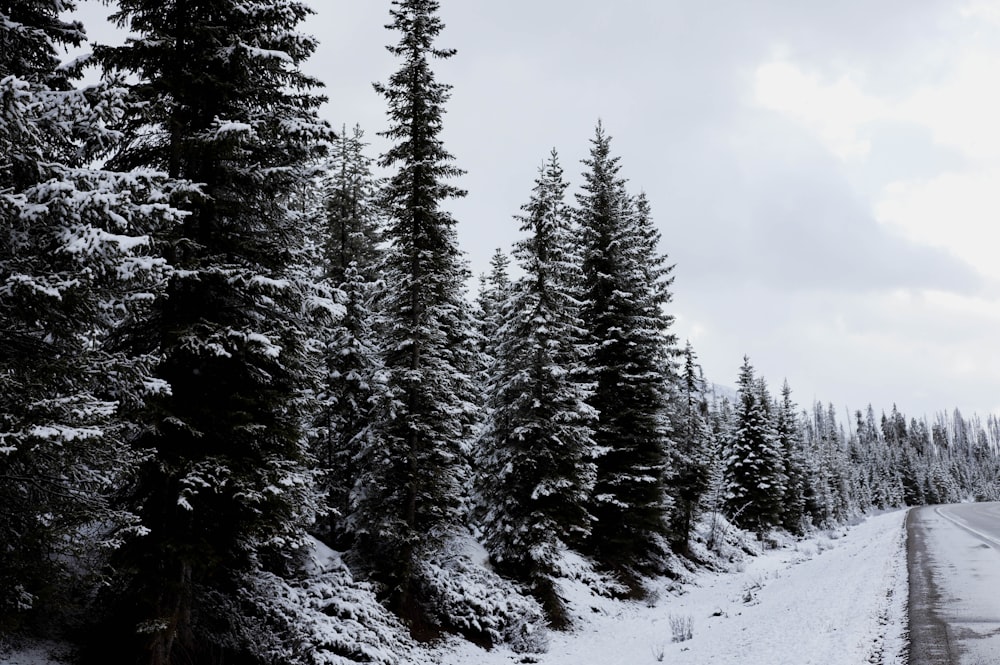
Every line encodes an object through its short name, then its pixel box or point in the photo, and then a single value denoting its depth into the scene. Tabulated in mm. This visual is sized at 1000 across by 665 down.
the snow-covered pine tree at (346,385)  19578
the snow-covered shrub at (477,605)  16484
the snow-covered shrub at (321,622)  10930
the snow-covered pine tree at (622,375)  24797
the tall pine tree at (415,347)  16797
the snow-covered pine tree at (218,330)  9273
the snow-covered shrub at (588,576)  22125
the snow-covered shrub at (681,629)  15433
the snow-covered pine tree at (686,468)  31312
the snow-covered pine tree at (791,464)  52847
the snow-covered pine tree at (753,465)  45438
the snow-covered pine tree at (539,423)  20094
